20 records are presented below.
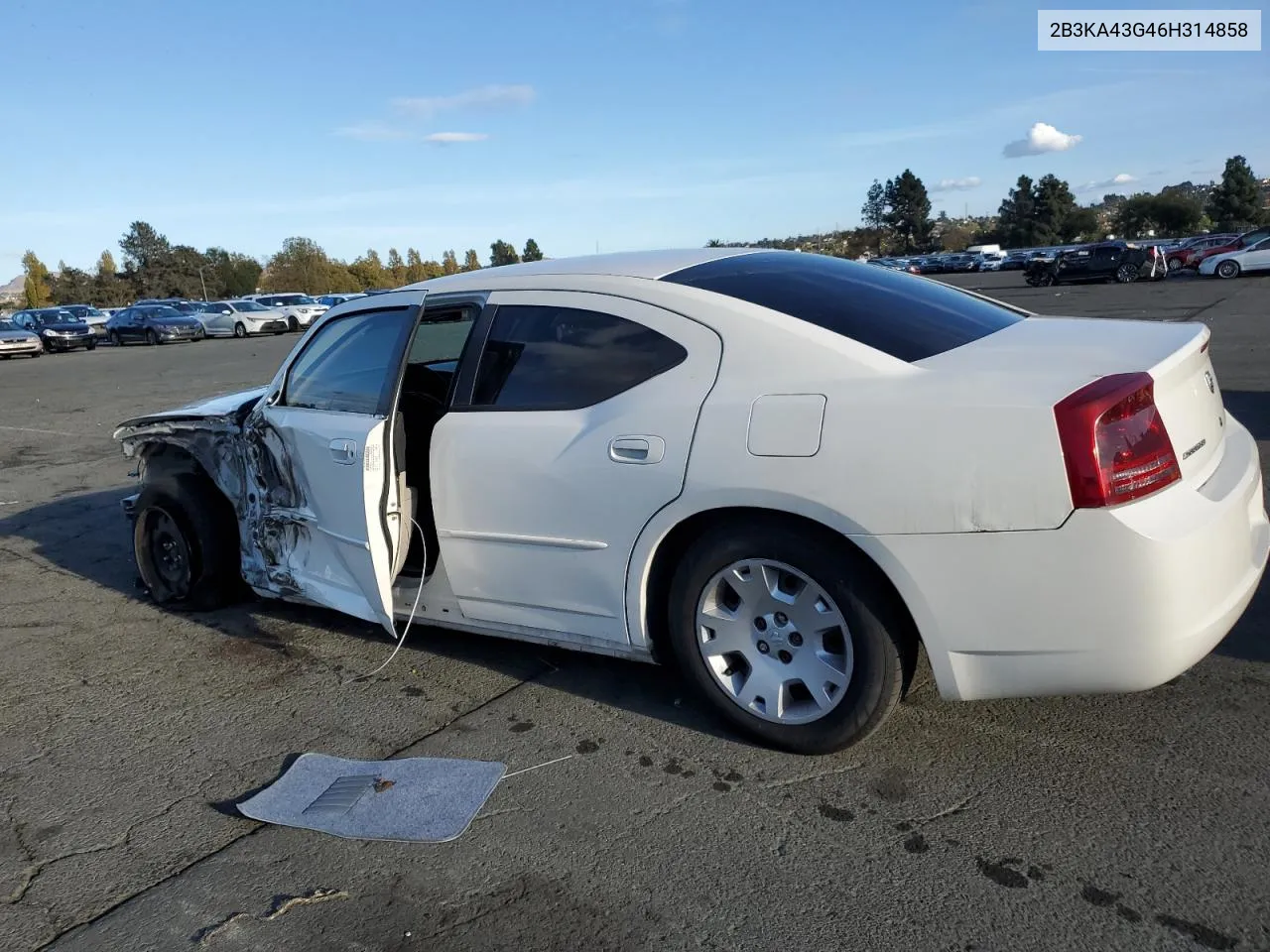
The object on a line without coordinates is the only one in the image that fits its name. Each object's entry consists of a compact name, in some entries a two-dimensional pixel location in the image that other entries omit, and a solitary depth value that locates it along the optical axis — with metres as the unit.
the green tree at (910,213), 110.88
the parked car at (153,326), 35.41
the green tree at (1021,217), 102.50
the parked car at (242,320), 37.31
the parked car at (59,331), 33.91
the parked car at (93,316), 39.53
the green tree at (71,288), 96.56
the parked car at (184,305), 38.94
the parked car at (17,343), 30.75
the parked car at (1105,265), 35.62
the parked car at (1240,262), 32.69
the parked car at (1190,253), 36.89
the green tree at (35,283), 85.38
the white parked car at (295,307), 38.69
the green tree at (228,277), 97.06
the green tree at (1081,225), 100.12
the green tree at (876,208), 114.38
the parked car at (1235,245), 33.97
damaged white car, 2.72
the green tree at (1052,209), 100.94
